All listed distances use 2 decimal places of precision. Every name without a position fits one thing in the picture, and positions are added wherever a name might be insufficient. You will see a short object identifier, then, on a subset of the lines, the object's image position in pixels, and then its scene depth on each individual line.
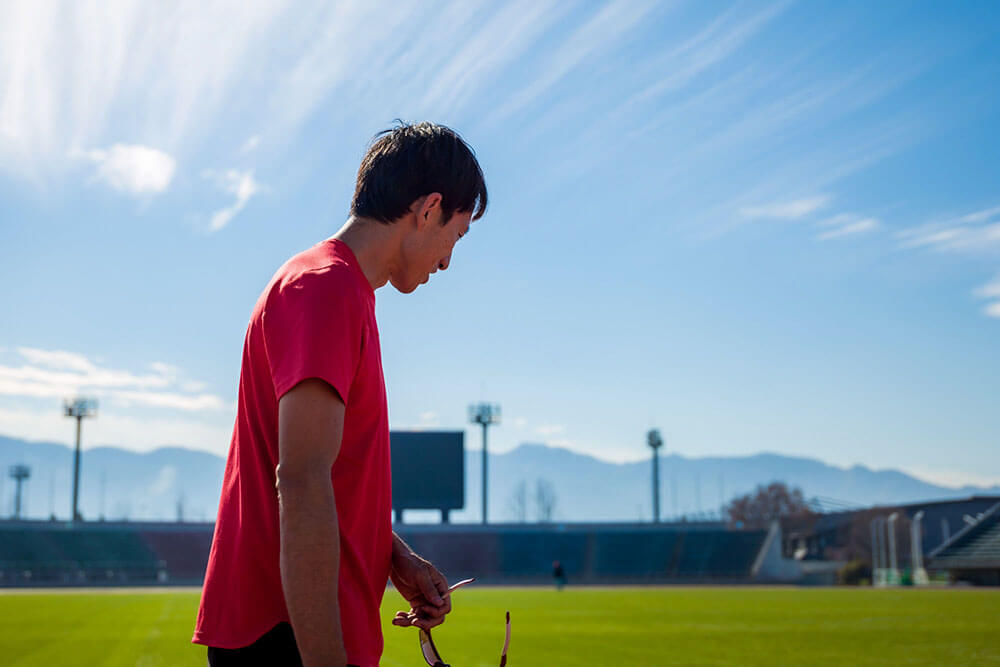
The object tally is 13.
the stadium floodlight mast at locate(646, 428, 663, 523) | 100.68
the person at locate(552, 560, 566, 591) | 47.09
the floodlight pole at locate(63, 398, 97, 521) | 89.38
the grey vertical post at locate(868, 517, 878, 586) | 54.14
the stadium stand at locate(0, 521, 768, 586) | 68.00
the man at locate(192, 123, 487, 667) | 1.93
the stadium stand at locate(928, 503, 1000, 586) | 50.88
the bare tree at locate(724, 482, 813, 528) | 115.57
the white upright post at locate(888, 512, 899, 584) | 52.41
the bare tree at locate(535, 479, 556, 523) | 181.00
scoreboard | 69.25
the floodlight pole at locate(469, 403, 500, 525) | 98.69
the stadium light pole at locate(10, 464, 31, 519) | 106.62
